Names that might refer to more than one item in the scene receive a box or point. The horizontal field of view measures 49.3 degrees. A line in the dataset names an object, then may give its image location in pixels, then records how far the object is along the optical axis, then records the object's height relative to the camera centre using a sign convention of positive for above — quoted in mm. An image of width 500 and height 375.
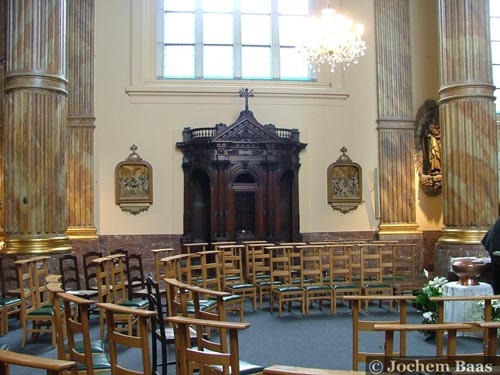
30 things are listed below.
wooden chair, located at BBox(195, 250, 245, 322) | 6609 -1012
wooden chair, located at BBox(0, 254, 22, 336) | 6832 -1037
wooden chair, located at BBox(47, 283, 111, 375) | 3408 -795
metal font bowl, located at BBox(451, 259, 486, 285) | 6457 -660
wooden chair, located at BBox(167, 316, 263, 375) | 2822 -764
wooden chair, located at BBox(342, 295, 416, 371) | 3938 -777
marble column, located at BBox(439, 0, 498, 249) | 9336 +1531
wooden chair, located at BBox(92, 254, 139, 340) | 6336 -881
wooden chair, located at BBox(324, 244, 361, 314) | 8145 -1047
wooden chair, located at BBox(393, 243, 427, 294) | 8508 -1078
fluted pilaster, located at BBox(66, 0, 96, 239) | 11203 +2045
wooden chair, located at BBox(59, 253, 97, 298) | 6958 -903
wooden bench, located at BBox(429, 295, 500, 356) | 3883 -638
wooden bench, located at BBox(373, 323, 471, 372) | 2756 -628
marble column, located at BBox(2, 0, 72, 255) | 8461 +1364
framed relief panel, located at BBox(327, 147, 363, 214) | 11984 +706
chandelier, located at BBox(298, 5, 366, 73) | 9273 +3035
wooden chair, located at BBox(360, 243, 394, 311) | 8250 -1053
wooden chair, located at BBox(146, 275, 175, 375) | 4461 -967
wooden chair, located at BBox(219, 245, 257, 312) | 8109 -997
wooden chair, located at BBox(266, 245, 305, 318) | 7984 -1057
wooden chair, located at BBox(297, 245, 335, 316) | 8039 -1054
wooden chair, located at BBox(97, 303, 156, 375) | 3123 -720
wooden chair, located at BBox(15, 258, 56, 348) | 6254 -1065
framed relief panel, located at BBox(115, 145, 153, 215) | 11414 +727
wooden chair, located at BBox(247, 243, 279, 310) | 8516 -1018
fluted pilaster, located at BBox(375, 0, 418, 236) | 11938 +2117
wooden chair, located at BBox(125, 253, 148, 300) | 7291 -1004
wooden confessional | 11164 +787
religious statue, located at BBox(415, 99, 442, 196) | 11859 +1496
